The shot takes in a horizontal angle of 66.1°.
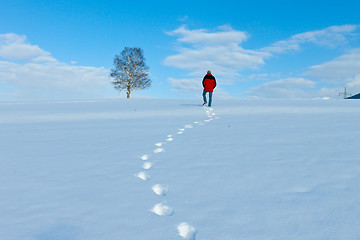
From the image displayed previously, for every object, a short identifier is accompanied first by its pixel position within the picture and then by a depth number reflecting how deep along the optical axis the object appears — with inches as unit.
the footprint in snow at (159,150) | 171.5
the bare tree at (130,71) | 1253.7
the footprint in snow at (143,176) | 123.0
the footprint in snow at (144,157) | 155.1
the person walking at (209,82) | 486.6
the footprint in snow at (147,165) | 139.5
